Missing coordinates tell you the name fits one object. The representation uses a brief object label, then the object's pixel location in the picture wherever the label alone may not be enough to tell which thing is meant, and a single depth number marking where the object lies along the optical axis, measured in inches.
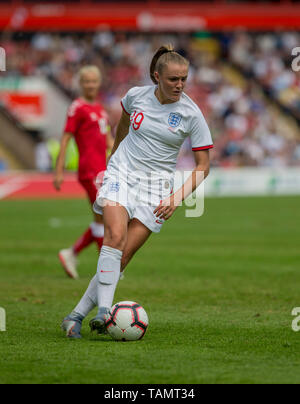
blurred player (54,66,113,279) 790.5
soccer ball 500.7
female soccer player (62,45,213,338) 510.3
